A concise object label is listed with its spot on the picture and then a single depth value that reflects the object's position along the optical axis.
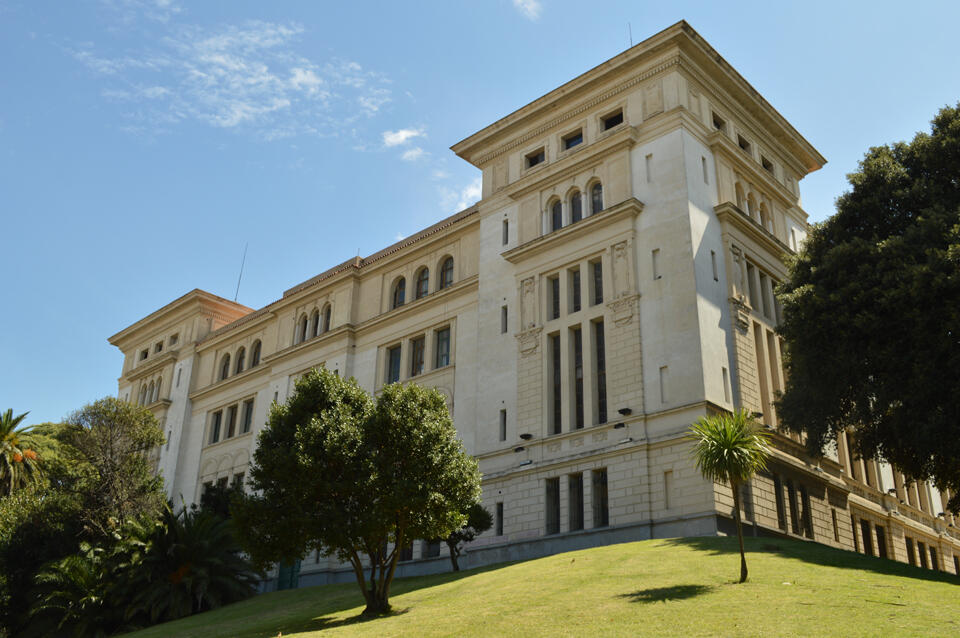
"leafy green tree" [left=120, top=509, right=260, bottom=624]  31.41
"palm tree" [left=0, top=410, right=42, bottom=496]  40.66
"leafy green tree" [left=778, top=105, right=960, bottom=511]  23.84
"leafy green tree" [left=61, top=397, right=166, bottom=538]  37.19
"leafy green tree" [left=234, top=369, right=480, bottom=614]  21.14
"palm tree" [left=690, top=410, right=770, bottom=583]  18.41
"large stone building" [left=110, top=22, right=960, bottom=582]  29.61
